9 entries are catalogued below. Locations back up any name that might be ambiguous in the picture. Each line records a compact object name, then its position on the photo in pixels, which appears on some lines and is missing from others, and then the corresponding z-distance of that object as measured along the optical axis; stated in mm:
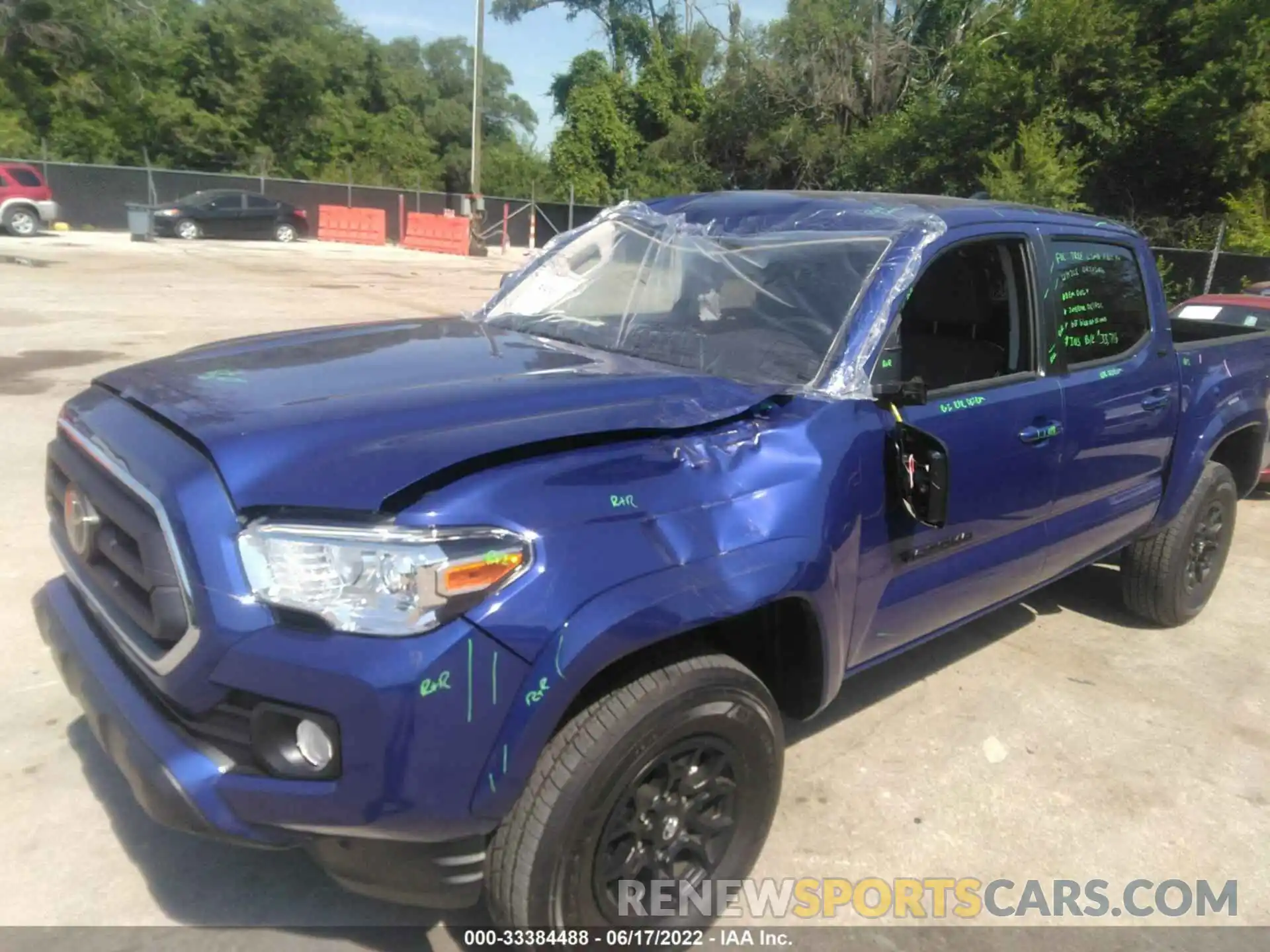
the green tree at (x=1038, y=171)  19984
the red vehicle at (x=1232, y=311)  7301
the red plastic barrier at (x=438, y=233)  31547
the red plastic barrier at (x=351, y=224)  33688
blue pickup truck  1979
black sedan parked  27859
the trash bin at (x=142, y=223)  26719
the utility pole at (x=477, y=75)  32250
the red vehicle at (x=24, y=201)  23656
